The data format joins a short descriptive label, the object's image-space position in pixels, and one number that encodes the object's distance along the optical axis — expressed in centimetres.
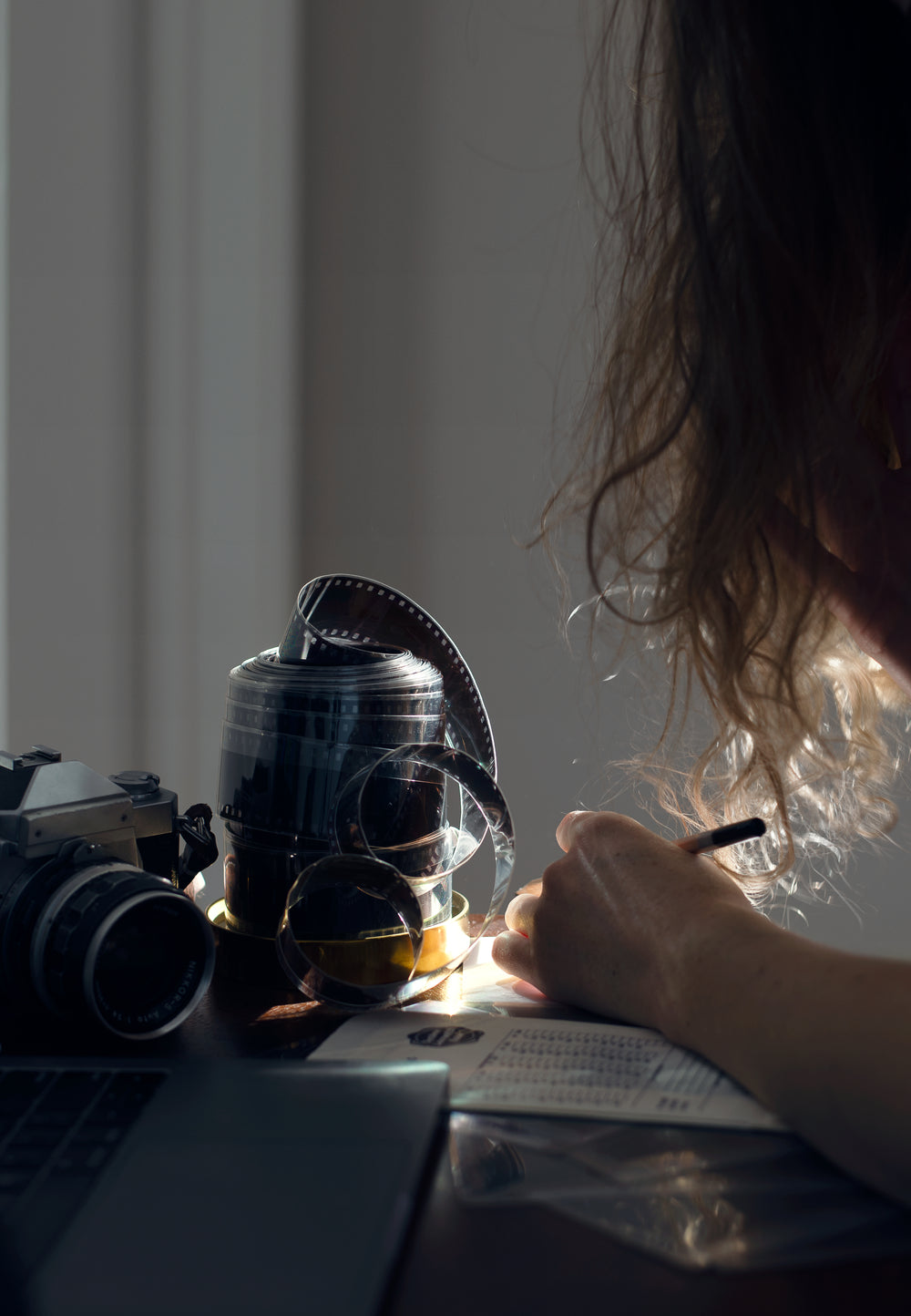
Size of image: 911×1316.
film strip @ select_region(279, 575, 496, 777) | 78
